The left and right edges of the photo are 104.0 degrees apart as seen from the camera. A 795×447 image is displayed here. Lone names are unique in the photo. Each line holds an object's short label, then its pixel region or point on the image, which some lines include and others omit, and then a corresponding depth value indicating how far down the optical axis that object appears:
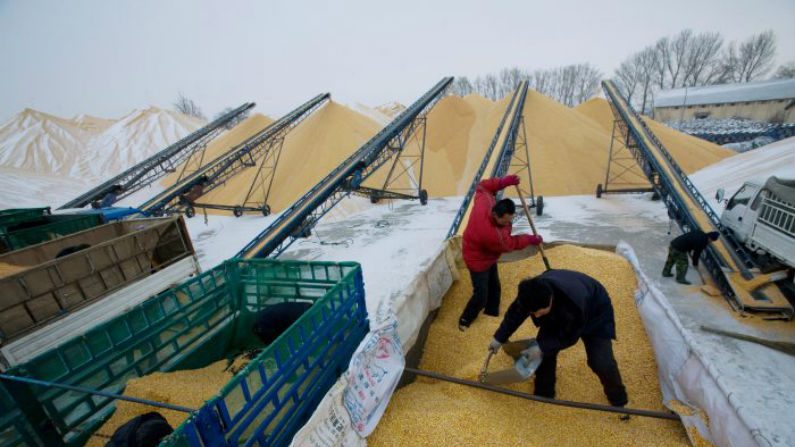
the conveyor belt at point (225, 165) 8.73
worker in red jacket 3.17
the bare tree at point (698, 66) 34.47
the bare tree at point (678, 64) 35.16
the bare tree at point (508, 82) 40.66
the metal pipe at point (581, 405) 2.15
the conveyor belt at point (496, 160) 5.80
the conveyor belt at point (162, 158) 9.52
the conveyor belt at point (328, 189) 5.65
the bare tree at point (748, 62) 34.22
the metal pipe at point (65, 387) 1.65
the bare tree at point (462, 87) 41.84
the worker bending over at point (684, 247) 4.46
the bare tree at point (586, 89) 38.06
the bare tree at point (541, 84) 39.94
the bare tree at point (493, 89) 42.28
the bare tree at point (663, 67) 35.75
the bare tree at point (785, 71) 36.28
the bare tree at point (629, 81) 37.53
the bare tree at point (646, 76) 36.56
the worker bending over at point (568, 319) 2.06
